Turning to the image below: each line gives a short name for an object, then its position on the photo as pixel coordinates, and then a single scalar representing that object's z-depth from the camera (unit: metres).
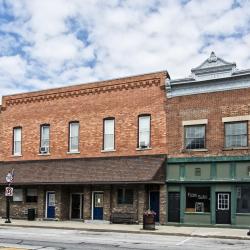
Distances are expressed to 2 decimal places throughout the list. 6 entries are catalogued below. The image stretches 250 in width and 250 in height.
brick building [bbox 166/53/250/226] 24.02
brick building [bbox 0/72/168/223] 26.53
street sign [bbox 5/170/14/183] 28.11
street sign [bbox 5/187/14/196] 27.30
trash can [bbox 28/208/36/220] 29.28
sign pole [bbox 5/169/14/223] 27.31
